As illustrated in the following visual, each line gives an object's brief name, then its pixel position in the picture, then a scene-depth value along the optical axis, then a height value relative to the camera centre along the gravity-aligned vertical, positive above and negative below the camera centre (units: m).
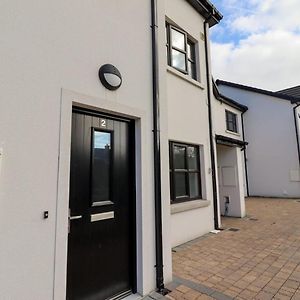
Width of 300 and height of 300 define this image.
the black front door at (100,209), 2.74 -0.39
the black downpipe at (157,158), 3.39 +0.33
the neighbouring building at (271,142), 14.44 +2.37
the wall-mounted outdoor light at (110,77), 3.02 +1.39
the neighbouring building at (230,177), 8.67 +0.03
